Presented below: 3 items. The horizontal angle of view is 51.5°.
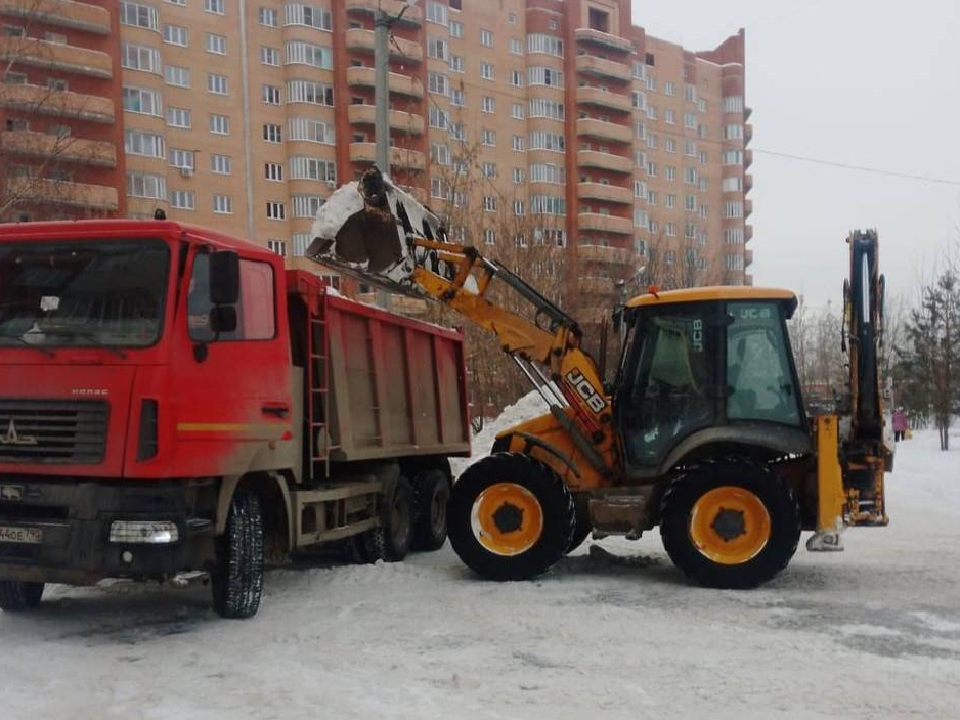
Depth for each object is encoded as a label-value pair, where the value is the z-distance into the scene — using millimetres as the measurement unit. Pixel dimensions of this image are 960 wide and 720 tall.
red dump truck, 6340
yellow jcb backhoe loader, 8523
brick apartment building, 42969
